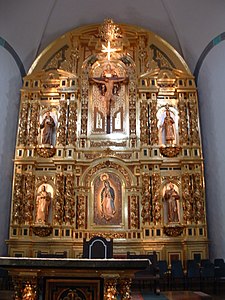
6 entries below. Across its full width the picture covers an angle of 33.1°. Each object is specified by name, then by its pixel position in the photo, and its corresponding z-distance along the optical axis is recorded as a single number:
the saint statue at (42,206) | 12.48
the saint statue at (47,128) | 13.52
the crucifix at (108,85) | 13.86
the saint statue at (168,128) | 13.39
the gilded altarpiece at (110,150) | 12.37
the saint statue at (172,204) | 12.45
